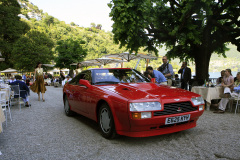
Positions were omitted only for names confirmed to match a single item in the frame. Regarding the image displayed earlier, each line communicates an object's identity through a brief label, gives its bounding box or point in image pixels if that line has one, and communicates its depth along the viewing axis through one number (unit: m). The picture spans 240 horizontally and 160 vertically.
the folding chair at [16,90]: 7.22
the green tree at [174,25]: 9.32
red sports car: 3.12
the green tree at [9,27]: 36.00
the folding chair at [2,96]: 5.05
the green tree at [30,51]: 36.53
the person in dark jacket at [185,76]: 8.70
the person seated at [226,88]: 6.62
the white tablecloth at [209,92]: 6.83
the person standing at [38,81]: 9.21
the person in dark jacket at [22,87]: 7.65
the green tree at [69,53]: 31.05
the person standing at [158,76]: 6.67
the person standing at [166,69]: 7.67
